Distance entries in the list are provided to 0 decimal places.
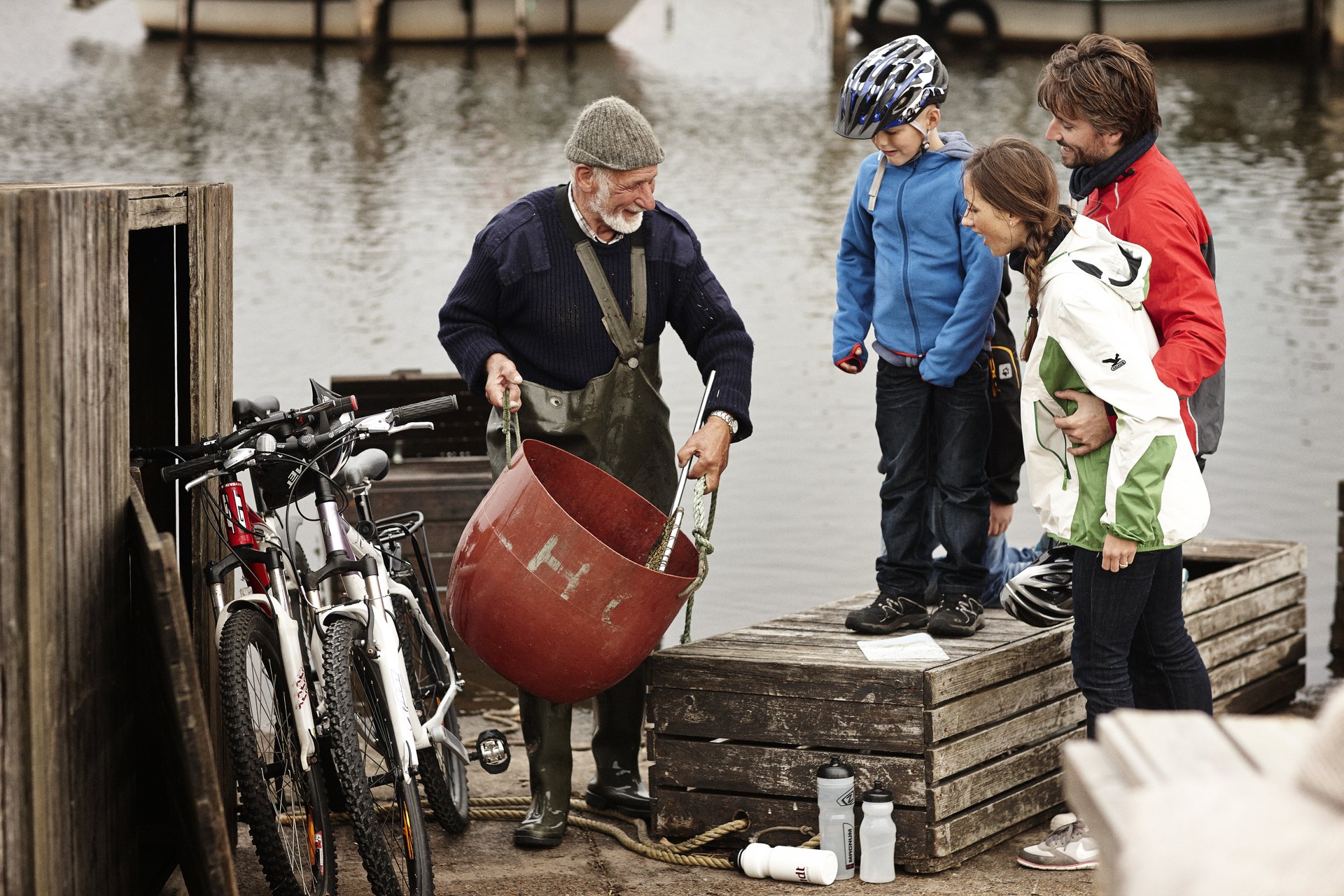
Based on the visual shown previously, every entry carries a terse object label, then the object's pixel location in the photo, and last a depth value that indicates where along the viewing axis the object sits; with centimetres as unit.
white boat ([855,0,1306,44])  3584
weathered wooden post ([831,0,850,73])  3478
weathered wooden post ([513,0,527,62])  3959
